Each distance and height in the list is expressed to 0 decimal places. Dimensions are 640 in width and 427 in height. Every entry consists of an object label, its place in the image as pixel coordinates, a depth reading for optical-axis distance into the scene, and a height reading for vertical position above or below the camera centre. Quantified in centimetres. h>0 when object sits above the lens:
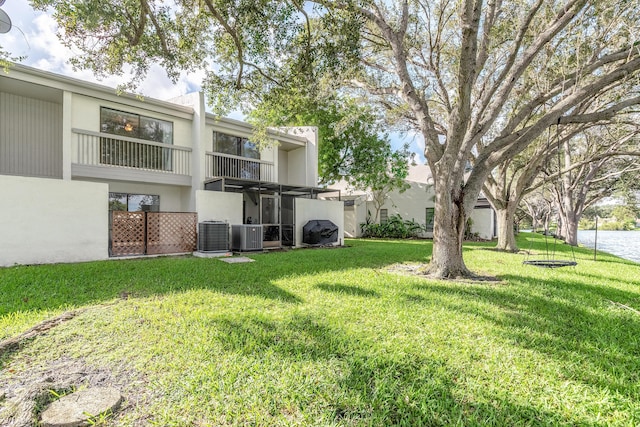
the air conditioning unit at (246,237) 1104 -71
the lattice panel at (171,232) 980 -47
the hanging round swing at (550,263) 638 -100
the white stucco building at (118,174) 812 +151
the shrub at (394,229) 1995 -79
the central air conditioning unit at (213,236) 1009 -60
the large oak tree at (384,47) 591 +373
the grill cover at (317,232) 1317 -63
